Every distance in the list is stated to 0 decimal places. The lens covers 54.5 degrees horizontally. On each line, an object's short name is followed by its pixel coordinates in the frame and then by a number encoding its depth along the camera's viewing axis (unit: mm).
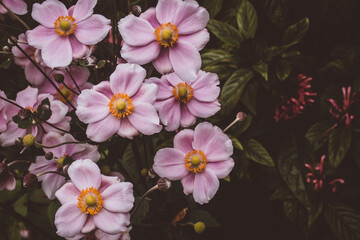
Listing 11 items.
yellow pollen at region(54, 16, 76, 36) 593
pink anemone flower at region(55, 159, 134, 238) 546
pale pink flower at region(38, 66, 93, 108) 662
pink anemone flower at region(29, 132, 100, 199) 640
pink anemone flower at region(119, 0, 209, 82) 577
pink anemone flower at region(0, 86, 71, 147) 632
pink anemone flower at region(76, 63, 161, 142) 559
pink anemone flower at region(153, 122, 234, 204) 623
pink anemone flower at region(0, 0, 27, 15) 629
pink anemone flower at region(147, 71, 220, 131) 625
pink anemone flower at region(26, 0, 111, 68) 571
